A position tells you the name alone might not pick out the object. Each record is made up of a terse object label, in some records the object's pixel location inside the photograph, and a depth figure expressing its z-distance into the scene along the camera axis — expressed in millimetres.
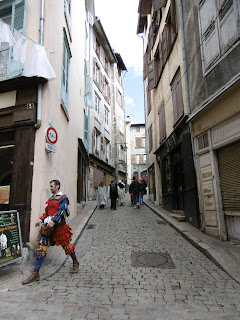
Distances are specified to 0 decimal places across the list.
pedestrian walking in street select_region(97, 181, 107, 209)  12719
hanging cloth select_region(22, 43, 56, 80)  5469
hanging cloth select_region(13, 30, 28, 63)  5711
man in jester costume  3861
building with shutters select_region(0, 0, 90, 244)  5254
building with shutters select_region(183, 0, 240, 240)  5492
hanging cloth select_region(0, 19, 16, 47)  5598
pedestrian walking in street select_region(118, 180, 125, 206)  14328
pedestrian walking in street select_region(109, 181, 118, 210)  12406
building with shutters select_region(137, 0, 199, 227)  8164
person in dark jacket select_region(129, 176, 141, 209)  12781
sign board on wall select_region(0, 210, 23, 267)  3844
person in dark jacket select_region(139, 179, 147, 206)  13211
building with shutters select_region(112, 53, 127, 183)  25075
